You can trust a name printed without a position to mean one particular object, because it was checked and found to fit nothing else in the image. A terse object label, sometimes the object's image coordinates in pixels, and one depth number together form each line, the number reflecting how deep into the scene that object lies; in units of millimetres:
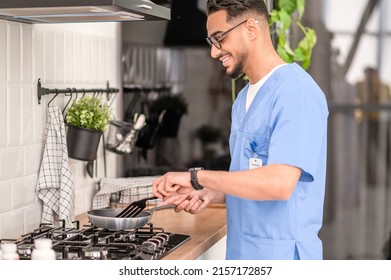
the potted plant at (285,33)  4361
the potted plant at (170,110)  4594
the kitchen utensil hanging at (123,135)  4231
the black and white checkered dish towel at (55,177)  3612
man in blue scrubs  2850
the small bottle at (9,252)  2682
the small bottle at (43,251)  2613
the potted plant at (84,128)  3765
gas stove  2950
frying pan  3316
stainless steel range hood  2912
